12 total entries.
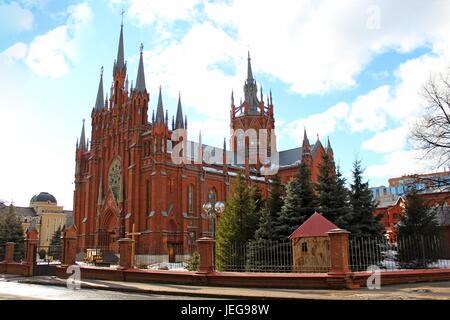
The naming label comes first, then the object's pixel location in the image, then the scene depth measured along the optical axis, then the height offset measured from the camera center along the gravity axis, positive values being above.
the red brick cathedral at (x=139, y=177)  44.78 +7.14
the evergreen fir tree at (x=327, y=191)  24.96 +2.77
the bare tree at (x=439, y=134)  21.03 +5.03
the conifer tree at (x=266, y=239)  20.88 -0.01
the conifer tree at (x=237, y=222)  24.86 +1.01
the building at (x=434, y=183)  20.73 +2.58
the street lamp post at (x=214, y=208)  23.78 +1.77
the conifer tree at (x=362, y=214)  25.62 +1.42
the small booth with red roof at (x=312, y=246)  18.86 -0.35
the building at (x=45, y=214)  92.56 +6.03
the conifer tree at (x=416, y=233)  19.47 +0.23
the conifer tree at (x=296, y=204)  24.23 +1.96
